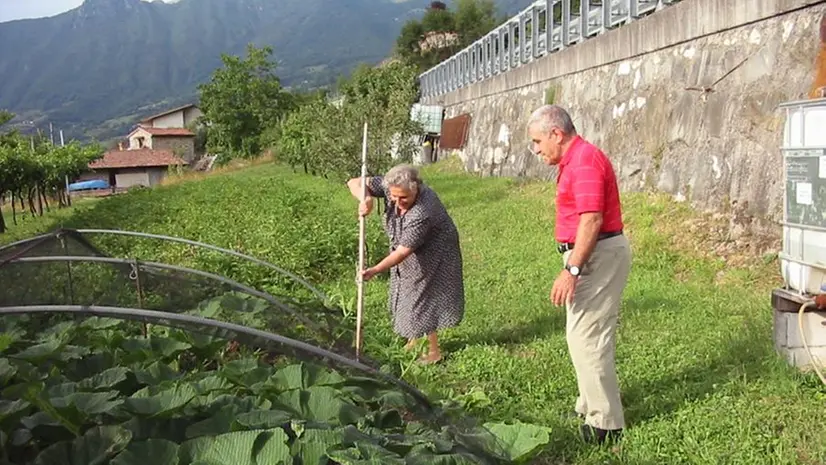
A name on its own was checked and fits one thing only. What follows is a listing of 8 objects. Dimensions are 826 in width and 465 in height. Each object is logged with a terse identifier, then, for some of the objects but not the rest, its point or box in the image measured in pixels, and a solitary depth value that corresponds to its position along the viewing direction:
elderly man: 3.61
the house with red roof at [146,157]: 60.41
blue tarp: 60.50
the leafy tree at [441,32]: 46.25
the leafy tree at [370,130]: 12.62
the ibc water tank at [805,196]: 4.17
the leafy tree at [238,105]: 52.97
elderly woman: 5.07
